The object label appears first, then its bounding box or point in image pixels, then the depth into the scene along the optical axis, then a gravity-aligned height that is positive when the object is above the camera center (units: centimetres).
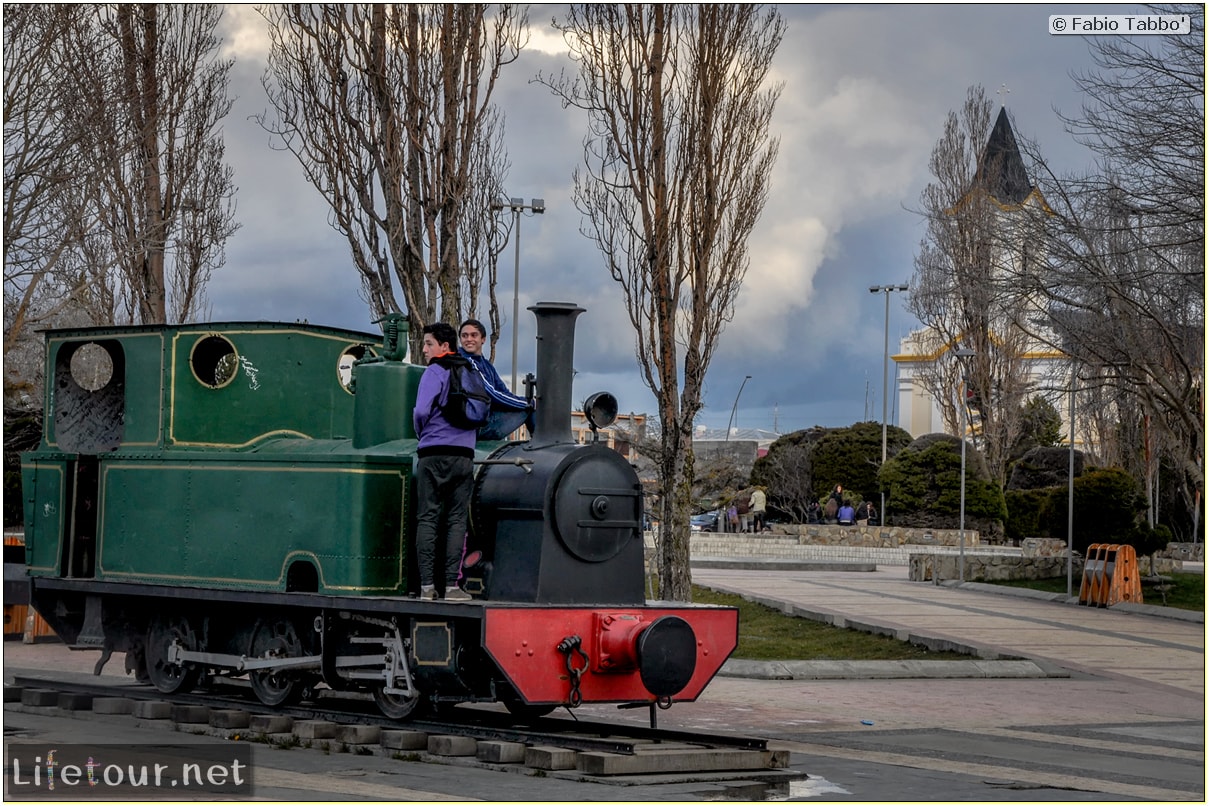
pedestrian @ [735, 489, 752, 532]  5519 -61
